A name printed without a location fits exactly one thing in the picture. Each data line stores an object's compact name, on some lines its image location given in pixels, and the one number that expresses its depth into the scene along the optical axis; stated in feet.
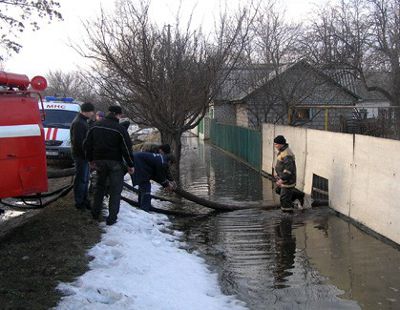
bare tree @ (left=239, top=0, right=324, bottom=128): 72.33
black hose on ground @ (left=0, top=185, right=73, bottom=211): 26.24
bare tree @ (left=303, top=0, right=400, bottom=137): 90.68
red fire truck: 19.84
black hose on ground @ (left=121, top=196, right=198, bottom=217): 32.60
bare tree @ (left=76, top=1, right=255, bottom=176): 43.73
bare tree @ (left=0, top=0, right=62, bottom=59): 42.37
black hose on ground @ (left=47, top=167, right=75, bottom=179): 33.67
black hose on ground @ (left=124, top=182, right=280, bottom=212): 34.58
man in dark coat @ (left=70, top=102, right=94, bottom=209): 26.30
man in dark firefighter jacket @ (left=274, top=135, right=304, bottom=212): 32.89
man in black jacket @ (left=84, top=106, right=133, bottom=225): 23.89
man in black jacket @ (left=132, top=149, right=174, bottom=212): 30.22
